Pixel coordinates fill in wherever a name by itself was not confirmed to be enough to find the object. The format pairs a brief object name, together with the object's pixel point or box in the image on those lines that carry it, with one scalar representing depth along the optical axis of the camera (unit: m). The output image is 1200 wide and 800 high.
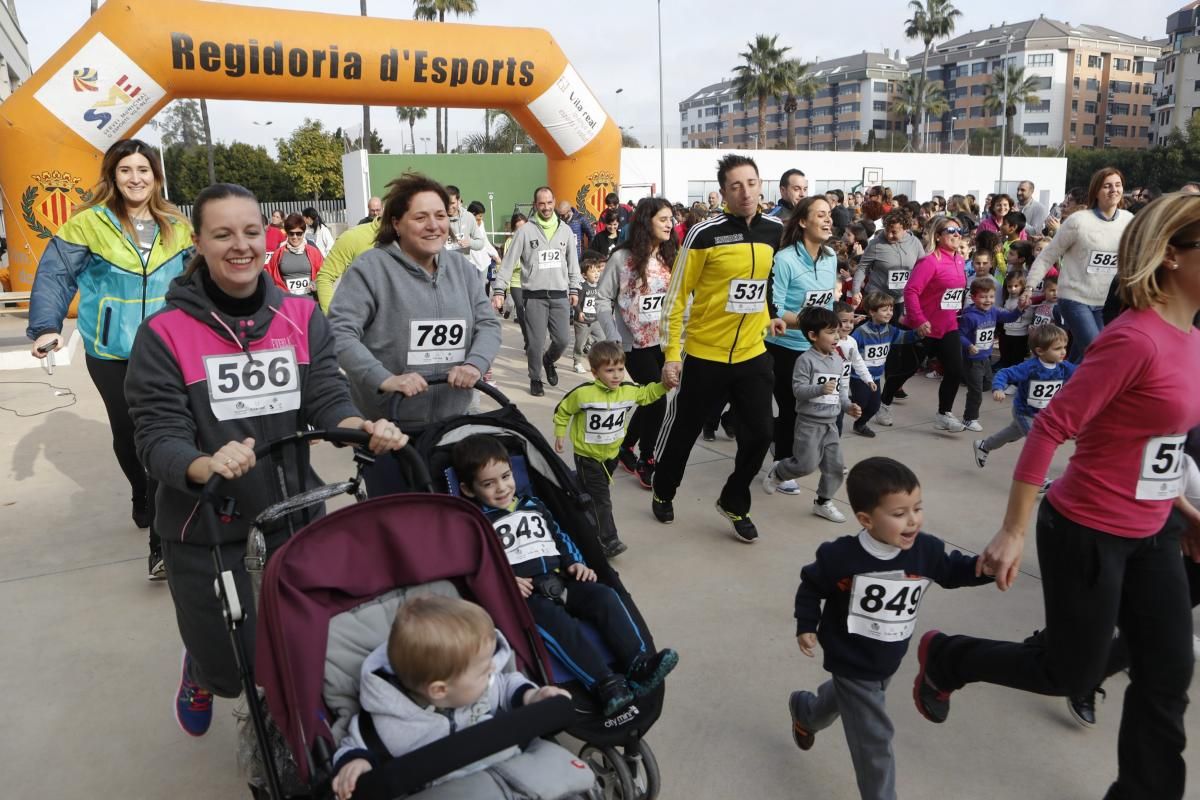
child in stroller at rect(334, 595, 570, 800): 1.96
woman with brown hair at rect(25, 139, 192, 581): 3.88
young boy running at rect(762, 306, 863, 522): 4.98
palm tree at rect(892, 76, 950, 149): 71.06
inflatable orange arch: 11.54
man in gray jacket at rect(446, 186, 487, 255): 8.81
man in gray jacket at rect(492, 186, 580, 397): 8.18
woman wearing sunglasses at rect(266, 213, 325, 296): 9.24
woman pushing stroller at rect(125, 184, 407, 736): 2.43
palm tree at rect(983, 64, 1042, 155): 71.94
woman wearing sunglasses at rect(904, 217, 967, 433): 6.88
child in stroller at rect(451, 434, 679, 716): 2.47
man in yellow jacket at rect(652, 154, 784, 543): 4.50
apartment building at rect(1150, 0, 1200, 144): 69.19
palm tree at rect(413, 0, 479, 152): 46.91
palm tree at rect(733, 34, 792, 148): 55.78
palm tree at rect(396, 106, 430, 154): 62.28
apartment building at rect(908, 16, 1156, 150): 84.50
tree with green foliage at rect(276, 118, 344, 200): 40.88
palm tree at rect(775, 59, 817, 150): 55.97
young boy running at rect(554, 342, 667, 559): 4.52
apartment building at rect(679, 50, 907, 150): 96.31
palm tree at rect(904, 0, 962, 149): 65.75
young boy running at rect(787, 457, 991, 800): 2.47
